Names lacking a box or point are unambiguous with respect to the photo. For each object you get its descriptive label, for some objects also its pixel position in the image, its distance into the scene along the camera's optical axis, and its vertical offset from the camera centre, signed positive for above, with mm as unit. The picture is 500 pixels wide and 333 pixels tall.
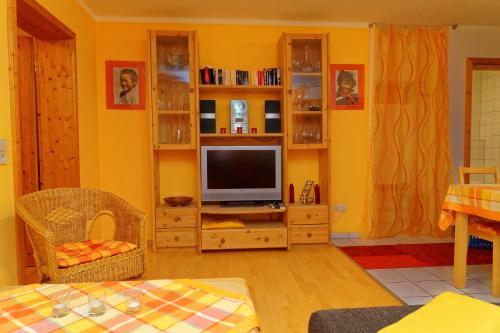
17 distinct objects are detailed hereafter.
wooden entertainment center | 3455 +200
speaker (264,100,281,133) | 3656 +321
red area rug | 3104 -999
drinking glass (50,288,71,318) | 1021 -465
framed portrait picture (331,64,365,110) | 3898 +675
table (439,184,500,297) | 2191 -418
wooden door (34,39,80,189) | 2977 +324
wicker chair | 1868 -481
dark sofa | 1024 -516
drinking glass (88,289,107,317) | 1026 -460
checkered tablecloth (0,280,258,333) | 952 -477
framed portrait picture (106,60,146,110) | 3684 +660
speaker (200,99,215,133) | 3568 +325
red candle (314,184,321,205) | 3750 -503
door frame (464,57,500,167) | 4027 +657
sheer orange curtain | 3879 +189
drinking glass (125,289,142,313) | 1049 -468
